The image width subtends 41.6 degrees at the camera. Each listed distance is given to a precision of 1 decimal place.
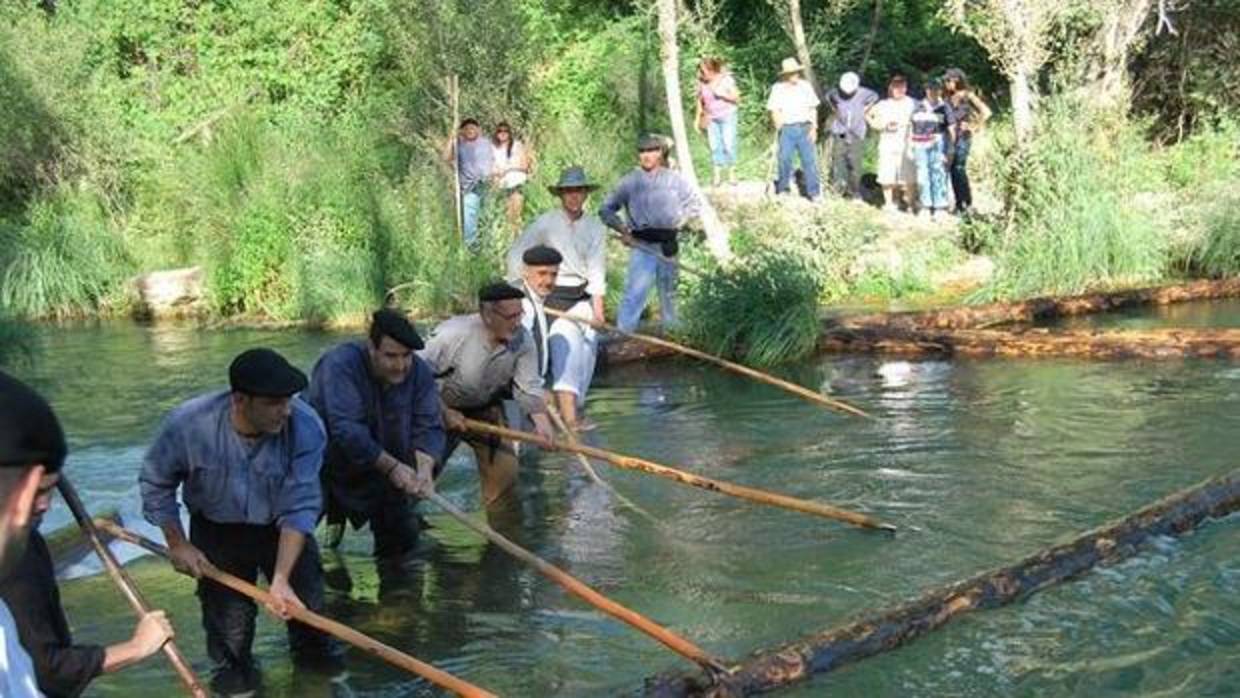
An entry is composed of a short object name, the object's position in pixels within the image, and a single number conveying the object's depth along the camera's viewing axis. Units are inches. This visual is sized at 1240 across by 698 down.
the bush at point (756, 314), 527.5
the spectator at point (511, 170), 713.0
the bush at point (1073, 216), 621.0
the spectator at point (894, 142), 753.6
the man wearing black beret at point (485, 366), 323.0
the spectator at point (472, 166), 713.0
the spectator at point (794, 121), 733.3
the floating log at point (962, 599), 224.8
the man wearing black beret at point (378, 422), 271.1
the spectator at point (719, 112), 754.8
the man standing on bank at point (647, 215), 504.7
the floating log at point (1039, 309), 567.2
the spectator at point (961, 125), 728.3
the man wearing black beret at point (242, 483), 216.8
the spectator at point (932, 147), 720.3
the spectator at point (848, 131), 775.7
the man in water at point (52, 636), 154.1
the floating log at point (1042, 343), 496.7
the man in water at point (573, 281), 403.9
